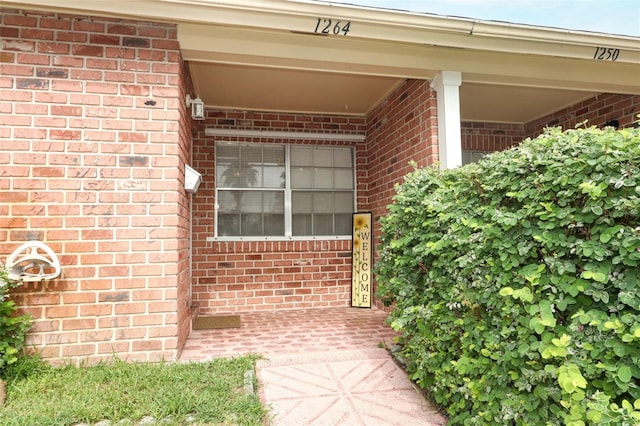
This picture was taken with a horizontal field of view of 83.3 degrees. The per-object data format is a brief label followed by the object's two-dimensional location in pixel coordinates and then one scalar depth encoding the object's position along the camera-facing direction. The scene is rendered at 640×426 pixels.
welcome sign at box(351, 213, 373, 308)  4.93
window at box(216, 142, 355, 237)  4.95
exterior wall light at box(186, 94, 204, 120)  3.77
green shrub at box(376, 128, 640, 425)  1.27
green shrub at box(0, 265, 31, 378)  2.41
